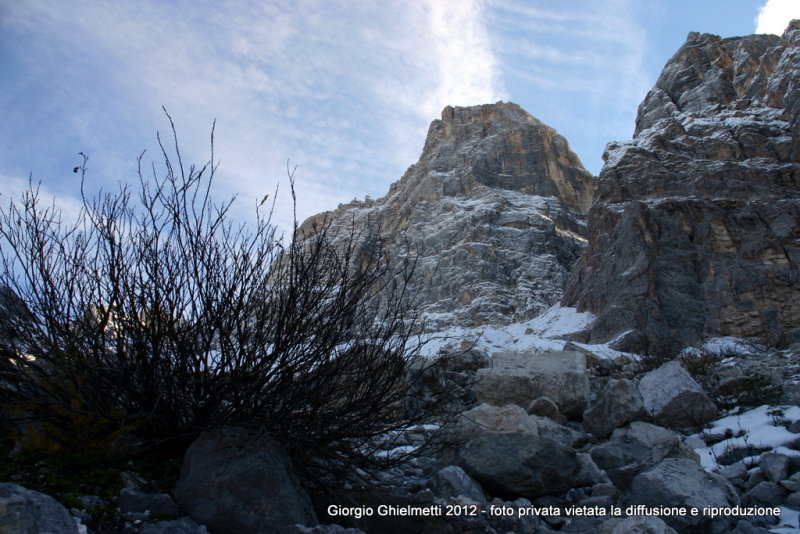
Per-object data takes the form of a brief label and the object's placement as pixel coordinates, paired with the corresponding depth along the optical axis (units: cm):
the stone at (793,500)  376
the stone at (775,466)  407
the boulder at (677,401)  638
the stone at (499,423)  488
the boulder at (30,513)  199
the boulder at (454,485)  404
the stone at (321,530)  264
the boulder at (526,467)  442
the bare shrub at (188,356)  321
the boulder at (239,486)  281
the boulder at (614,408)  614
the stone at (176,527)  258
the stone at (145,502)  275
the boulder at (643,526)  290
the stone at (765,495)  388
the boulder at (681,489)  363
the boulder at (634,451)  446
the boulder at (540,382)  751
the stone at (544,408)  676
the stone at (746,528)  325
